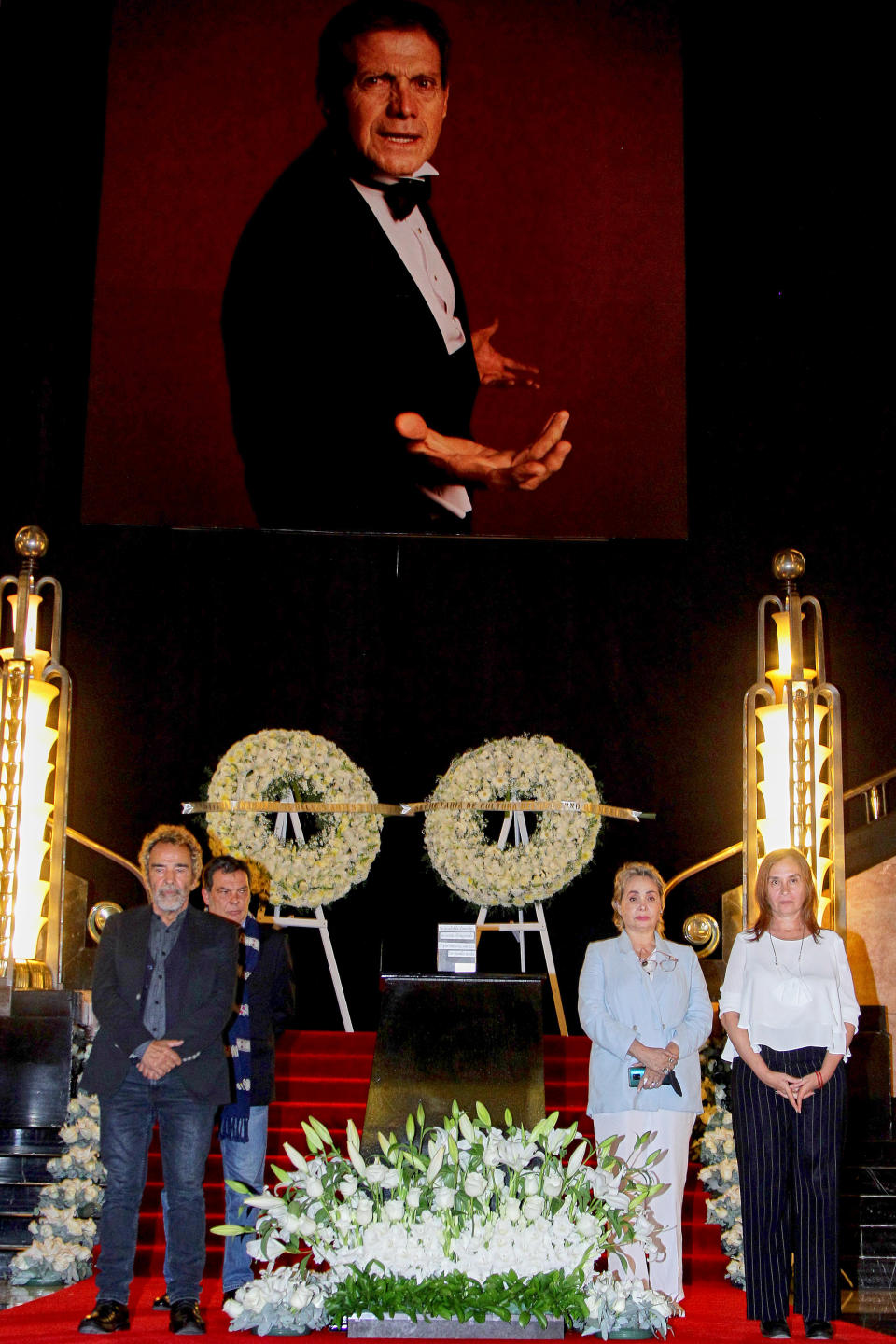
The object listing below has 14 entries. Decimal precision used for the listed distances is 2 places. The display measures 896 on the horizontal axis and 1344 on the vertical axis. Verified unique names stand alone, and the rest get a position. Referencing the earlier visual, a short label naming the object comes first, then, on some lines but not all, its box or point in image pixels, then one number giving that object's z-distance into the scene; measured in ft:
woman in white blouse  12.53
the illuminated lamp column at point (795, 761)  21.03
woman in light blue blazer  13.30
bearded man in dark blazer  13.10
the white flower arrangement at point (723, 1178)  16.31
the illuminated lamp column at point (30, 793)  20.75
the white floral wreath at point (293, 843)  25.26
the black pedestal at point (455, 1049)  13.71
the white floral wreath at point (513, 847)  25.40
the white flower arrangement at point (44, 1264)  15.65
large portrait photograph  28.78
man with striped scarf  14.59
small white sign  14.97
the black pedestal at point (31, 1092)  16.79
